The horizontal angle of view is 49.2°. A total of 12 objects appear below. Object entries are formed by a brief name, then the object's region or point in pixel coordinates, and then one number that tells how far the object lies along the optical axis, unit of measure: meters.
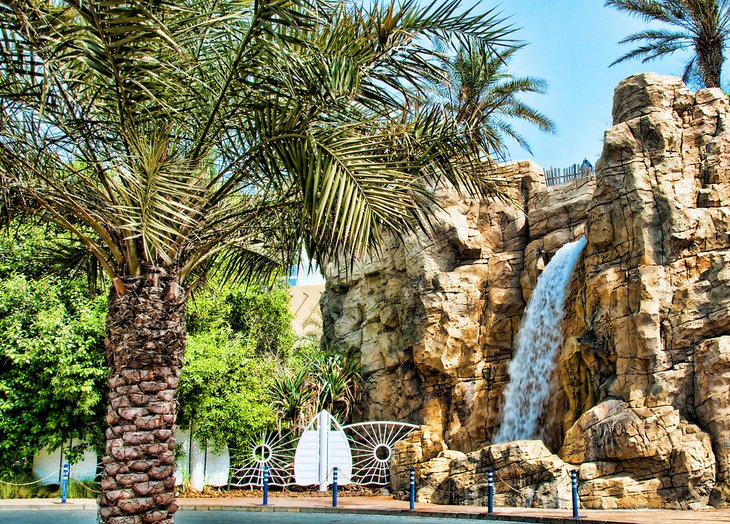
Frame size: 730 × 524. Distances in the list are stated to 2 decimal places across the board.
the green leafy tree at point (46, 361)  21.03
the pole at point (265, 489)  19.45
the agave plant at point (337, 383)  26.47
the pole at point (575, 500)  14.56
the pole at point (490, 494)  16.14
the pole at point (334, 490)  18.88
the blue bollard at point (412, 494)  17.57
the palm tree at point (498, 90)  30.77
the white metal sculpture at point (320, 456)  23.95
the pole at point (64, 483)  20.16
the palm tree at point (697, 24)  26.33
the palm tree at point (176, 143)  8.27
